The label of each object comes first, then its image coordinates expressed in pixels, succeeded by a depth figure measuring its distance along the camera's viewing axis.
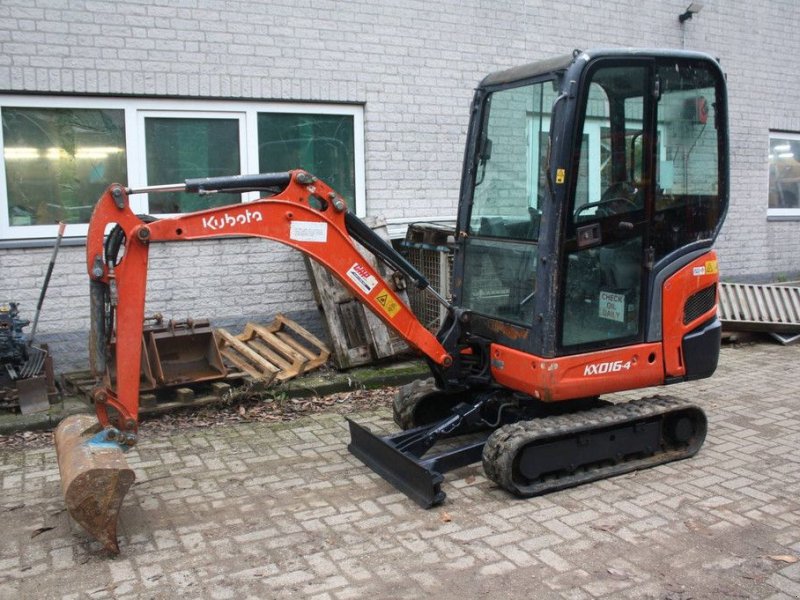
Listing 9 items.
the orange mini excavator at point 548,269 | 4.45
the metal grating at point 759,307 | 9.41
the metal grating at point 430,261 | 7.86
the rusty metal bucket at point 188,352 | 6.82
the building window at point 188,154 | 7.53
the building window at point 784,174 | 11.94
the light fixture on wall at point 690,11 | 10.46
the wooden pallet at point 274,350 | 7.14
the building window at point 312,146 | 8.01
